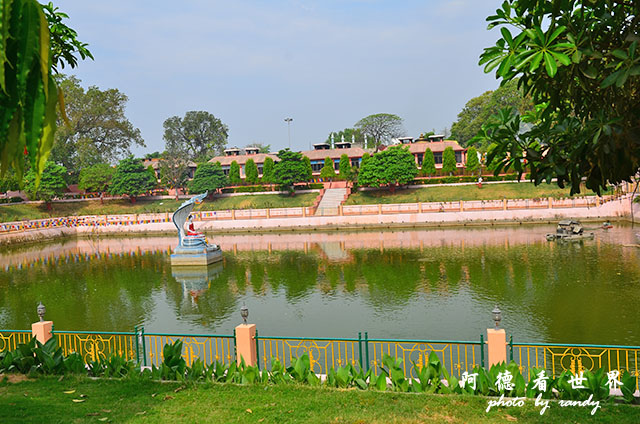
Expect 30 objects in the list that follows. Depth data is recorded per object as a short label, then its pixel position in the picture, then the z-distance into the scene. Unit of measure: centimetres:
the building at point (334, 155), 7306
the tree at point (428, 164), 6375
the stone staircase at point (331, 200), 5156
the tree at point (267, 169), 6781
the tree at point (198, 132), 10312
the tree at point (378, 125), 10144
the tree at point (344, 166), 6601
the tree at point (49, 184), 6438
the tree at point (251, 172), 6944
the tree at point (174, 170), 7138
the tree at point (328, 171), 6856
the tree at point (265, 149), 11902
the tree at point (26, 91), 275
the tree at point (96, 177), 6869
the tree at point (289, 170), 6238
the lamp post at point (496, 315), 965
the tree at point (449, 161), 6331
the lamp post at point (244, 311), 1064
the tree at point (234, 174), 6919
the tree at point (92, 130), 7500
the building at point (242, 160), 7588
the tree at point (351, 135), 10594
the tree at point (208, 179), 6581
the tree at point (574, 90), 491
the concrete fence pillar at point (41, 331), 1174
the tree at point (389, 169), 5856
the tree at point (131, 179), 6644
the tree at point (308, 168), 6367
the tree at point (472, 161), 6131
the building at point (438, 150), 6825
